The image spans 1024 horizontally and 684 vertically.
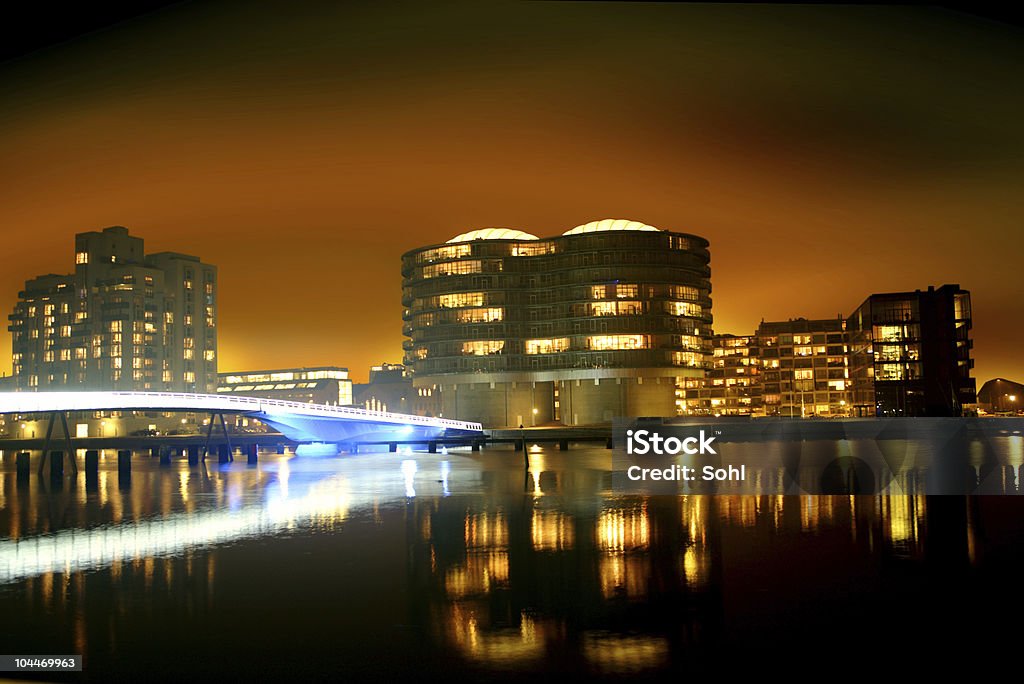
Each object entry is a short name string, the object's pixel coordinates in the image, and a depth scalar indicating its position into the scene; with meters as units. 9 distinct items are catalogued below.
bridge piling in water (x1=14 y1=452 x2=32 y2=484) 58.68
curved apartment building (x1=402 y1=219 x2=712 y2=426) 152.50
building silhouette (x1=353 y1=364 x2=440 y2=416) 169.88
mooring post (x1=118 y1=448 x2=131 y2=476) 59.31
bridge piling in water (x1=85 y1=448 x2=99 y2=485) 54.94
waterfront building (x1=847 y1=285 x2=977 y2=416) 152.75
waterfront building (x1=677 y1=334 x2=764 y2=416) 175.88
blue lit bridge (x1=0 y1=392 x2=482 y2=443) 76.56
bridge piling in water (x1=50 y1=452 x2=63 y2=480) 65.05
